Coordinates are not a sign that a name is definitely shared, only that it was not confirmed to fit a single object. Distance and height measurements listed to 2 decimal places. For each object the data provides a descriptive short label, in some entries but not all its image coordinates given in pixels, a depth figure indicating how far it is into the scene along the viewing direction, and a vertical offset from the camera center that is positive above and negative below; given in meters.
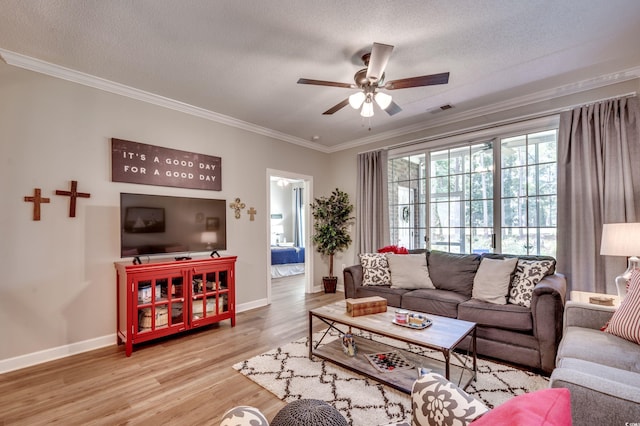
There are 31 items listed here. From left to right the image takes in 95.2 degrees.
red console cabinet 2.87 -0.83
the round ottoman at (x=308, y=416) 1.16 -0.81
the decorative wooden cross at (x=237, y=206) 4.22 +0.20
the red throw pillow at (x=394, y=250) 3.98 -0.44
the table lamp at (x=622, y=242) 2.31 -0.21
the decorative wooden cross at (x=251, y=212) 4.42 +0.11
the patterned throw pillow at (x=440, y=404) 0.86 -0.58
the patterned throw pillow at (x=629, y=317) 1.76 -0.63
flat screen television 3.05 -0.05
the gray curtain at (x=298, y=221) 9.88 -0.06
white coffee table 2.01 -0.85
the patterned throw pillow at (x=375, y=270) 3.65 -0.65
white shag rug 1.96 -1.28
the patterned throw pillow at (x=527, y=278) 2.67 -0.58
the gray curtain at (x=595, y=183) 2.88 +0.35
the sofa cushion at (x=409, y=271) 3.47 -0.64
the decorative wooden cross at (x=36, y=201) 2.69 +0.19
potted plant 5.32 -0.13
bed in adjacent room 7.15 -1.09
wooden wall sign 3.19 +0.65
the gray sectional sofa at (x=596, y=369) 1.01 -0.72
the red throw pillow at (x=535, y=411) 0.58 -0.40
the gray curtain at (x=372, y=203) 4.91 +0.26
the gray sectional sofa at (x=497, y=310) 2.38 -0.87
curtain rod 3.09 +1.22
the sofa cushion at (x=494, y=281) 2.84 -0.64
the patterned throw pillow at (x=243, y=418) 0.91 -0.63
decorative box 2.50 -0.76
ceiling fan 2.21 +1.13
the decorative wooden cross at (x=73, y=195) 2.88 +0.26
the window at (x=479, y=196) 3.55 +0.30
